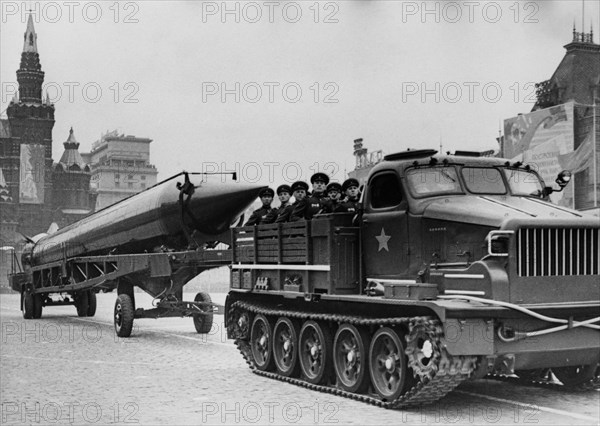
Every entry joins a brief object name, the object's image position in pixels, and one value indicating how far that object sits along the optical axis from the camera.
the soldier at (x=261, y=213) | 12.74
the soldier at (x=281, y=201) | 12.20
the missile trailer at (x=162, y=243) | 16.66
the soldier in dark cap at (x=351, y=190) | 11.39
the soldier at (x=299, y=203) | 11.44
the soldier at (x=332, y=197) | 11.33
